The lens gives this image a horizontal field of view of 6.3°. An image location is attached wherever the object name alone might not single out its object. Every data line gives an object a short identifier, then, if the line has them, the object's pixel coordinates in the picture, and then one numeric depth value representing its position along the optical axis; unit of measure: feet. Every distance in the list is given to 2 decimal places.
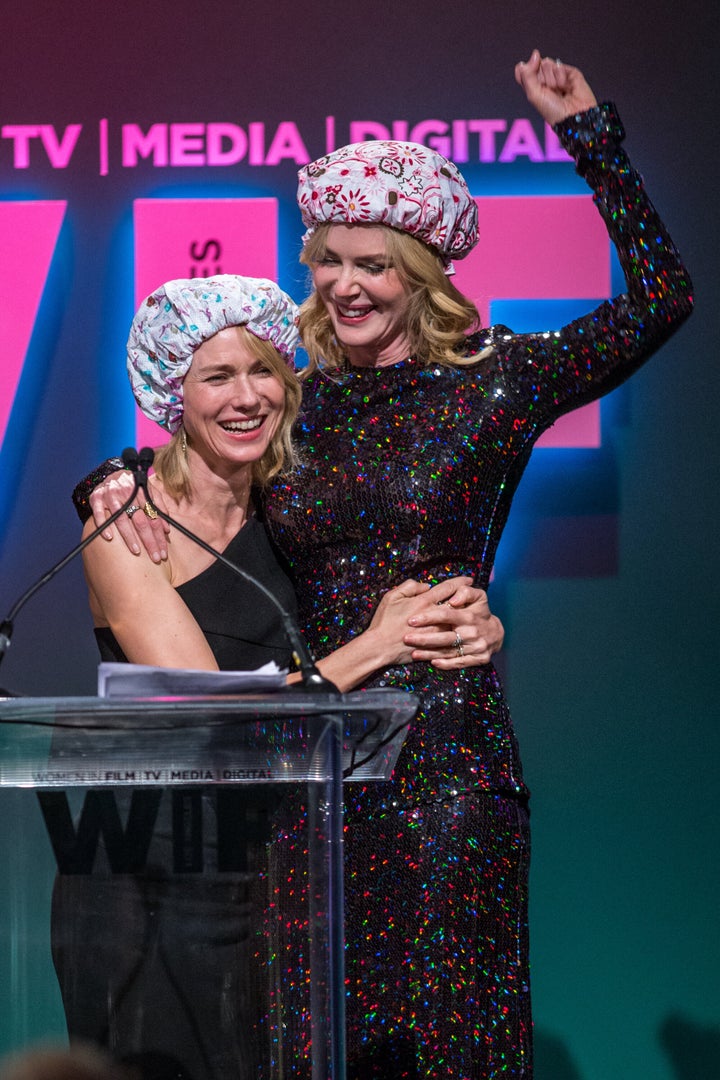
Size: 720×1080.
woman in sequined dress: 28.41
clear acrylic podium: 26.76
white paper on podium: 26.68
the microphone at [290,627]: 26.77
